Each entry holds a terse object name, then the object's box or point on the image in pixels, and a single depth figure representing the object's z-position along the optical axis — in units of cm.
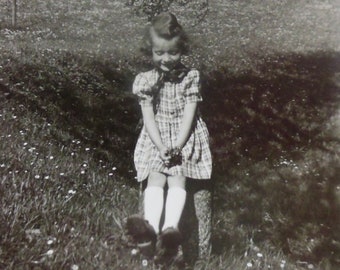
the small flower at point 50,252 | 276
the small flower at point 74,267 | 272
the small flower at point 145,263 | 291
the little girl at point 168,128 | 318
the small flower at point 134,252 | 295
